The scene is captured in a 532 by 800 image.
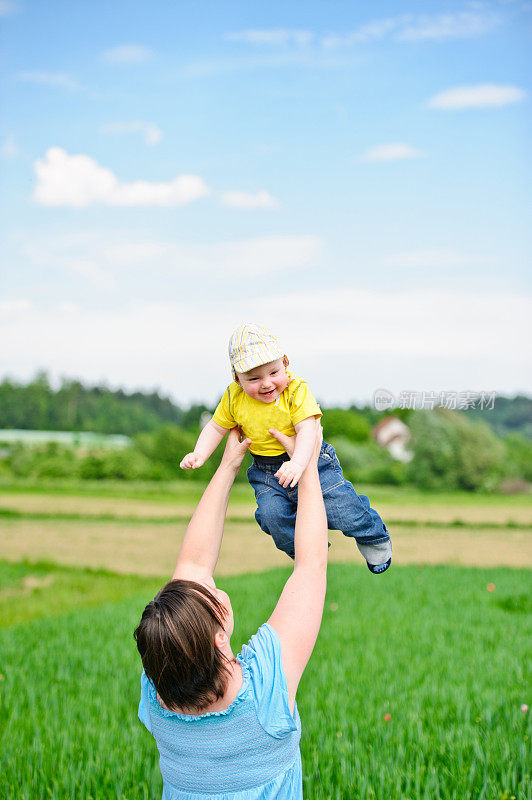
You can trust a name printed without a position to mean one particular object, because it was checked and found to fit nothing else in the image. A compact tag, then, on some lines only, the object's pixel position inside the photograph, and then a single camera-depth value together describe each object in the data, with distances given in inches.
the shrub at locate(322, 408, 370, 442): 1098.3
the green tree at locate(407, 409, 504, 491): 1052.5
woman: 77.1
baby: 101.1
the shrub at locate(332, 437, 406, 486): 1064.8
